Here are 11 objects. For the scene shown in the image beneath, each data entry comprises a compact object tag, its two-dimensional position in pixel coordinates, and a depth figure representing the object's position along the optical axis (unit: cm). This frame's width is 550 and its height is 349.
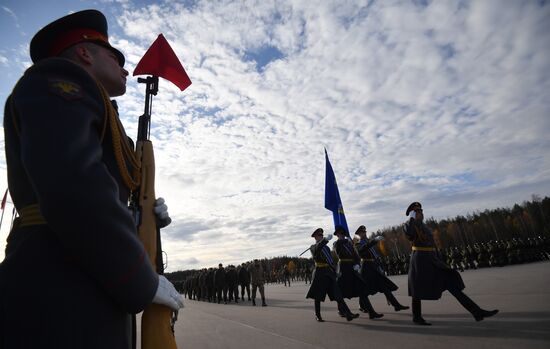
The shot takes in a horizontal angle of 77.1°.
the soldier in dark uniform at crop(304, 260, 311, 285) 3607
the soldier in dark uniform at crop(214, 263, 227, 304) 2208
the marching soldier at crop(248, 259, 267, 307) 1612
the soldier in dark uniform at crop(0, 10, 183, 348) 104
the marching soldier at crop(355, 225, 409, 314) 834
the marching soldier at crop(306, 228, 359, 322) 851
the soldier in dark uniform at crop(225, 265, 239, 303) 2149
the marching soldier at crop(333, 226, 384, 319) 851
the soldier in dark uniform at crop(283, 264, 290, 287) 3722
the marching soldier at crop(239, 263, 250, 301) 2062
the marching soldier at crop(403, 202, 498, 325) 611
